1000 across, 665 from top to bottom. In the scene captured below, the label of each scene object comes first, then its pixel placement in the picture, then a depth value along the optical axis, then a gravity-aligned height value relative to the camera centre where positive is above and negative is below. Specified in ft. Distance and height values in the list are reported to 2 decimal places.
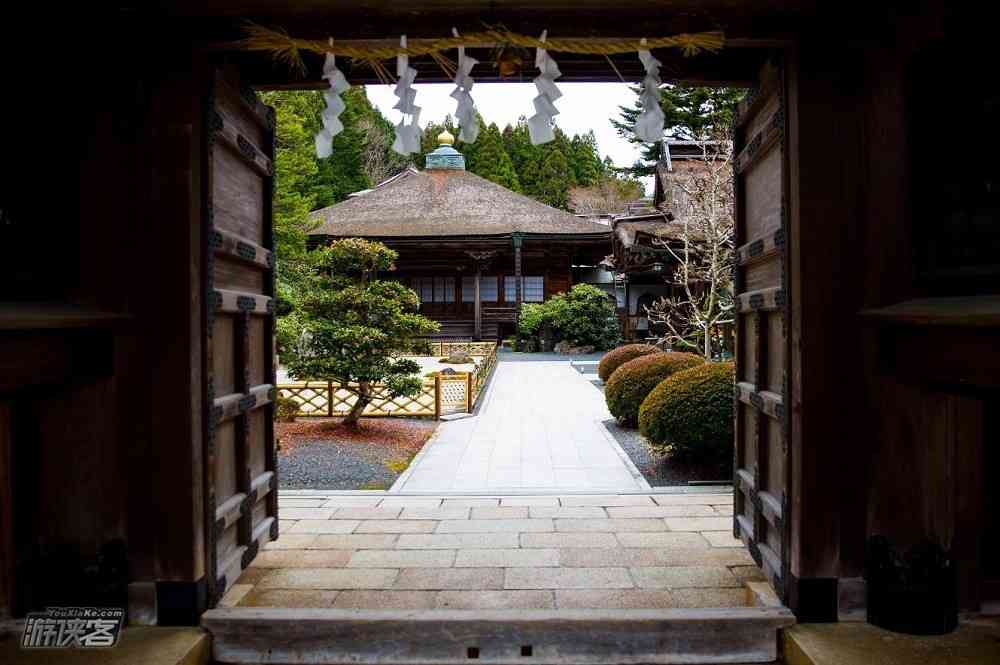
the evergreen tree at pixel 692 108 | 81.82 +29.36
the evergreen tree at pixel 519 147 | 149.18 +44.13
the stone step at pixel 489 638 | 10.04 -4.75
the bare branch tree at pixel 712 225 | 38.63 +6.99
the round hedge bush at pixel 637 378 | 29.19 -2.18
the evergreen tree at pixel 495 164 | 134.41 +35.59
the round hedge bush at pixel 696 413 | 21.31 -2.74
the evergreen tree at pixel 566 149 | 142.60 +41.91
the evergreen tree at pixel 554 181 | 137.59 +32.73
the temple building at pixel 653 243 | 58.39 +8.87
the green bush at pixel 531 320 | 73.41 +1.41
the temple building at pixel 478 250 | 77.46 +10.27
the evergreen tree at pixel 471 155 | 135.66 +37.85
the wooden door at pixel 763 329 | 10.59 +0.01
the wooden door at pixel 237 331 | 10.48 +0.10
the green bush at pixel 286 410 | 34.86 -4.04
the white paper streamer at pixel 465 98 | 9.84 +3.63
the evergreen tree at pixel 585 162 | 146.61 +39.74
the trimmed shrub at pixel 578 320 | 72.90 +1.41
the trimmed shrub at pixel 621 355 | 40.42 -1.48
